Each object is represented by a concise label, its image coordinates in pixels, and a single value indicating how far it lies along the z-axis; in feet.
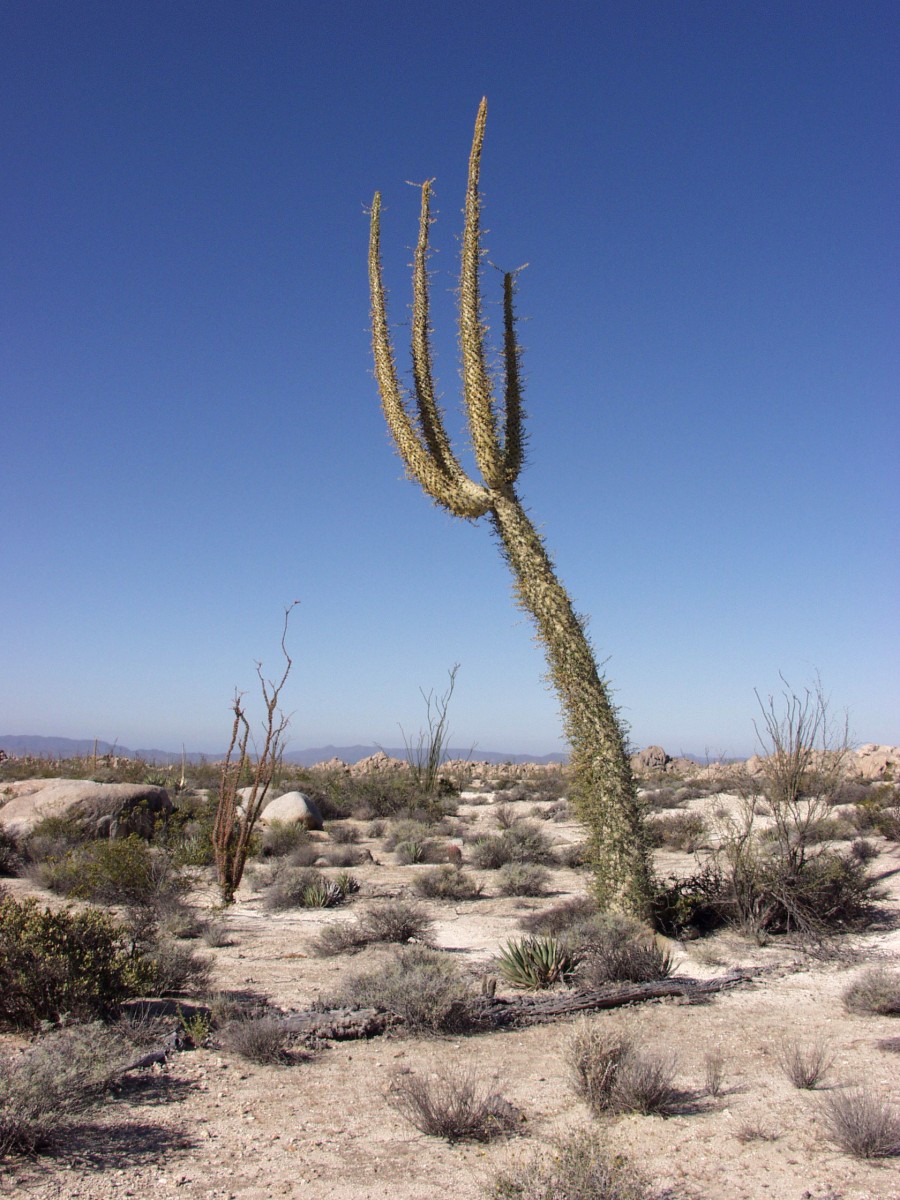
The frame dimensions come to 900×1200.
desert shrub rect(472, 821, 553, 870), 41.93
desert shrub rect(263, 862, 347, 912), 32.24
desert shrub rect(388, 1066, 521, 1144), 12.39
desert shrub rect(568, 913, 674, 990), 20.86
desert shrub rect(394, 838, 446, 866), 44.34
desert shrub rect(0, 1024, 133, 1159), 11.25
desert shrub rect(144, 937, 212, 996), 19.44
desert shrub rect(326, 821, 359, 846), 51.26
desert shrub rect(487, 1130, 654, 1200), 9.59
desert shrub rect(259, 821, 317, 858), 45.91
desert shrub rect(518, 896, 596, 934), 25.90
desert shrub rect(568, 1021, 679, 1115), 13.19
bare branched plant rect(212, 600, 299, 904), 31.65
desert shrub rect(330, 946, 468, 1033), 17.67
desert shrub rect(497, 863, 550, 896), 34.73
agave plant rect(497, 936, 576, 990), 21.30
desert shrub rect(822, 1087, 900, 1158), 11.55
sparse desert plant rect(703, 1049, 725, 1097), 14.06
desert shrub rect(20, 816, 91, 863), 37.96
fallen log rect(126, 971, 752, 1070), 17.31
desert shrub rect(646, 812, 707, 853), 44.47
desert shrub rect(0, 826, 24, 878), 36.88
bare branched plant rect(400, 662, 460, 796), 70.54
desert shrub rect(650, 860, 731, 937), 25.00
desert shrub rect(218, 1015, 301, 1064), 15.65
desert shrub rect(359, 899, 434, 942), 26.04
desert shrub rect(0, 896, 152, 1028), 16.33
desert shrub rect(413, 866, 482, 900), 34.06
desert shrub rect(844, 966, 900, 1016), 18.56
